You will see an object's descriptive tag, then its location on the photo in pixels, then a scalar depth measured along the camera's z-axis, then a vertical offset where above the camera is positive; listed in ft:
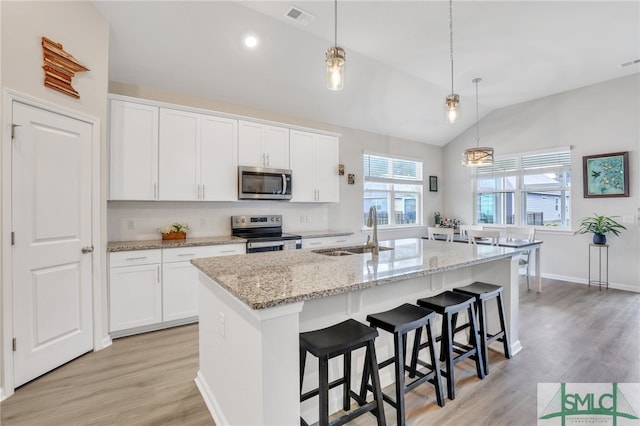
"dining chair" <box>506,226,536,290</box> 15.42 -1.18
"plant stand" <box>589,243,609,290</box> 15.71 -2.84
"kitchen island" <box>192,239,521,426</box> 4.33 -1.79
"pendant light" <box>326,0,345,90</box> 6.60 +3.21
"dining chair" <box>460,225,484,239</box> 18.33 -1.01
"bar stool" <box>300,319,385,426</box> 4.81 -2.25
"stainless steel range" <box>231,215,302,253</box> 12.32 -0.89
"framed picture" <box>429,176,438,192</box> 22.58 +2.20
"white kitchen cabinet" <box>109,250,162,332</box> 9.71 -2.43
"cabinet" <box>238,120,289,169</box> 13.14 +3.08
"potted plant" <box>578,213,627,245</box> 15.21 -0.81
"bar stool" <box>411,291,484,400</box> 6.91 -2.70
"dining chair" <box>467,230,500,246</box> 14.02 -1.09
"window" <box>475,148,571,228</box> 17.78 +1.39
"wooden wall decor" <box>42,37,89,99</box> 7.65 +3.89
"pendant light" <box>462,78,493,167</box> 13.84 +2.57
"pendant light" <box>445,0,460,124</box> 8.85 +3.04
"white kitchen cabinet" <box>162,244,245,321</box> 10.52 -2.39
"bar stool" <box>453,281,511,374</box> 7.90 -2.58
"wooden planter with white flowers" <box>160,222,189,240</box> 11.89 -0.69
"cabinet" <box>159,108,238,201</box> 11.42 +2.27
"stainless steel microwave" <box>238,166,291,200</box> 12.91 +1.34
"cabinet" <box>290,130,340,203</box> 14.78 +2.36
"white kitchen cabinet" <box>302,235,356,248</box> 13.93 -1.33
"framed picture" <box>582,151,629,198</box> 15.33 +1.92
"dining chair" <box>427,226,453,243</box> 14.53 -0.94
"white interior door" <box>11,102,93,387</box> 7.27 -0.64
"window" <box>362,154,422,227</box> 19.21 +1.60
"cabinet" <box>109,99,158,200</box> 10.46 +2.26
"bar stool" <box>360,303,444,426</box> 5.77 -2.66
